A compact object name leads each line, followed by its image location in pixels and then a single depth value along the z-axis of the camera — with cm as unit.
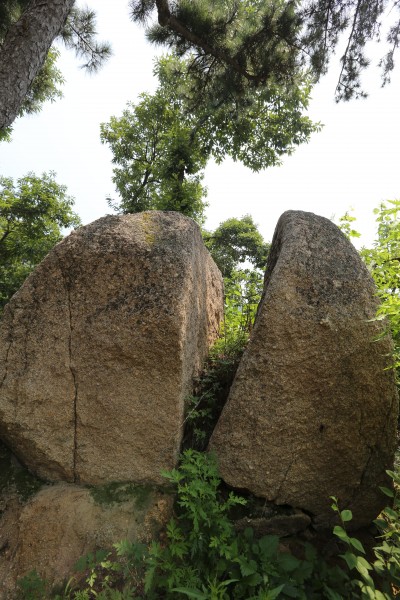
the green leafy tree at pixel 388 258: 229
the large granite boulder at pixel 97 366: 274
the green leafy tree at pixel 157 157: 1112
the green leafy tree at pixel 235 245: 1526
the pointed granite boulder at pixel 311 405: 262
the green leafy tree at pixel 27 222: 965
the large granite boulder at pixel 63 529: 238
